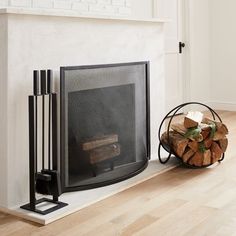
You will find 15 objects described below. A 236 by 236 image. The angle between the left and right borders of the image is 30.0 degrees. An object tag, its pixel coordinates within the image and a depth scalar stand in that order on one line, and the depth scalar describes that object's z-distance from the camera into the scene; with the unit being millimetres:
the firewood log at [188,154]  3033
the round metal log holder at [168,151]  3082
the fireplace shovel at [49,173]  2271
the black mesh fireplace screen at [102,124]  2502
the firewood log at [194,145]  3020
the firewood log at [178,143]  3014
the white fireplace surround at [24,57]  2250
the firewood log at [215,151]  3088
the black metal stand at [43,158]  2201
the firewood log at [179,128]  3092
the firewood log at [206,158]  3035
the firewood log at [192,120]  3068
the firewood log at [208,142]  3061
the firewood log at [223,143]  3128
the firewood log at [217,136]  3072
